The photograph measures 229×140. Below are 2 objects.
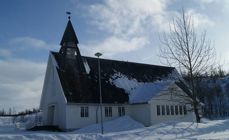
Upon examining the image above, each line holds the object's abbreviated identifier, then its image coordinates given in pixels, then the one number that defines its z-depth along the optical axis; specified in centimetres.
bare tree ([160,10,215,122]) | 2618
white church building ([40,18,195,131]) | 3015
